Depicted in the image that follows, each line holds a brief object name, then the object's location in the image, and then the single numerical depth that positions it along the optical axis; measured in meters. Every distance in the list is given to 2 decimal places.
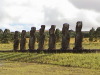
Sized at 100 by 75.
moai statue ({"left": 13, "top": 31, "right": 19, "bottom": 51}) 39.82
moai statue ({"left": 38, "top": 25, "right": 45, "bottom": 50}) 35.47
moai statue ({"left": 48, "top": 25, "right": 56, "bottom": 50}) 33.87
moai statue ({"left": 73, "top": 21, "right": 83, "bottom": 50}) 30.77
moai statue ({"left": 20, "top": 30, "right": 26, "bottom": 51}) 38.59
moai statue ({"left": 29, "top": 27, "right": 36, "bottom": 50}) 37.02
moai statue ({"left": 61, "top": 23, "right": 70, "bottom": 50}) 32.25
